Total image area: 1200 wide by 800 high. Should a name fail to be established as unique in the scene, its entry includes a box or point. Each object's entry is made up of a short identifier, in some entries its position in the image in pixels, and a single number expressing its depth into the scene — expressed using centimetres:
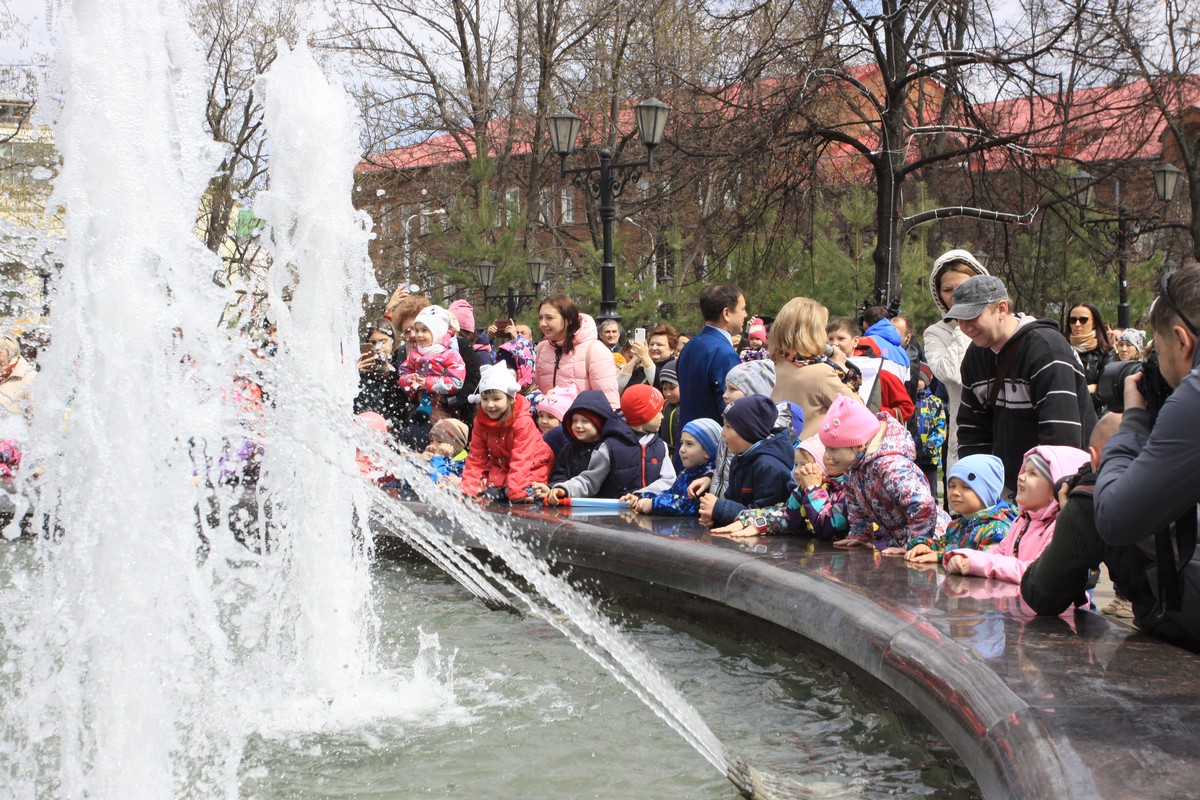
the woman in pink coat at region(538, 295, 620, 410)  884
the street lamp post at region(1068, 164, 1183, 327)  1948
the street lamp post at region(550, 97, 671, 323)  1380
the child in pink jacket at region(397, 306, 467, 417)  916
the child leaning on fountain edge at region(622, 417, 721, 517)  679
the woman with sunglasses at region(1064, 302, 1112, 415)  883
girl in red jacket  768
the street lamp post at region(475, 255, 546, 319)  2478
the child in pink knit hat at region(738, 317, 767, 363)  1090
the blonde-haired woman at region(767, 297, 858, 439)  655
